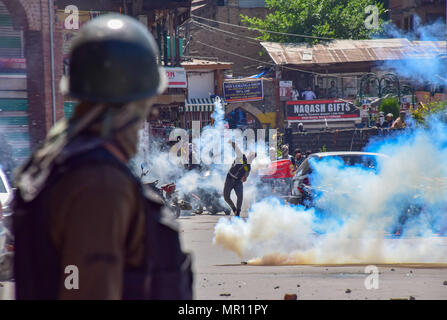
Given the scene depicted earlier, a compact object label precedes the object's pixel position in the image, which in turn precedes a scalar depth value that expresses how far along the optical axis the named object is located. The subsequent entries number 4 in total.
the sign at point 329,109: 39.78
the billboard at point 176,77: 28.81
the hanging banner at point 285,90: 43.75
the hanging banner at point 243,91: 42.06
